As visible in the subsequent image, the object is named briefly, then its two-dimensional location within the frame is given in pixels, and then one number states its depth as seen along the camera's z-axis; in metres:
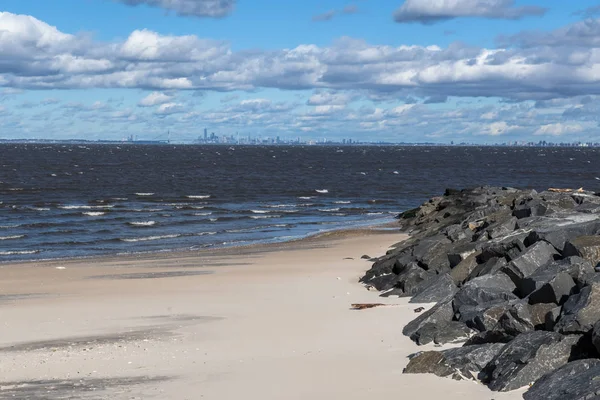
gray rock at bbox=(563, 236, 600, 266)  14.33
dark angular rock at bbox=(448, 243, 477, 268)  17.58
